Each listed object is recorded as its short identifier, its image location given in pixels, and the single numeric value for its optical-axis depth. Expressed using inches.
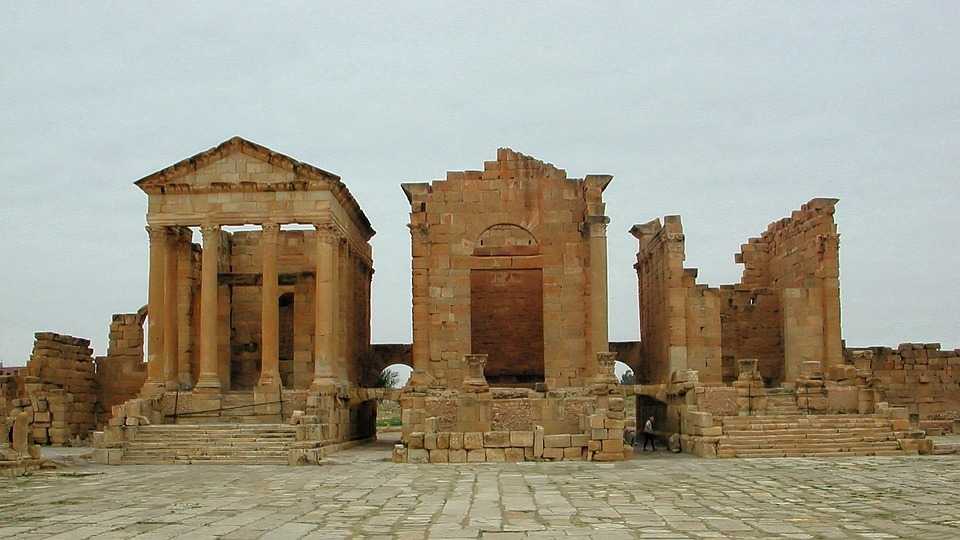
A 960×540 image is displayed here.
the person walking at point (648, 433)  1175.4
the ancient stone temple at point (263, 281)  1137.4
